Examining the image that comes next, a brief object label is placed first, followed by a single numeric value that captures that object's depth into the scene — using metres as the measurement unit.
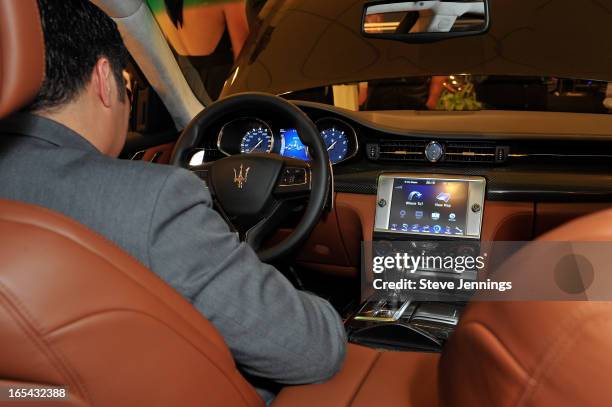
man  0.85
